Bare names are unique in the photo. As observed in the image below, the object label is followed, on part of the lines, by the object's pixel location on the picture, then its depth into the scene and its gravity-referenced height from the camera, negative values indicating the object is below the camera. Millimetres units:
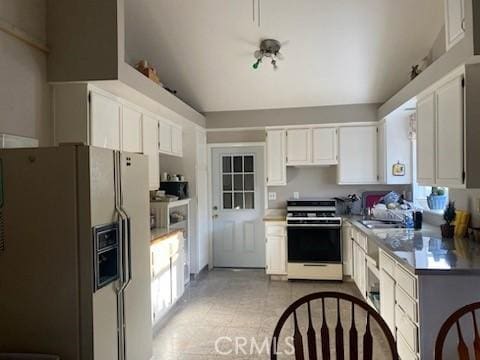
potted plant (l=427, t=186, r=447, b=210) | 3368 -230
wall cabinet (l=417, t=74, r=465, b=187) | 2221 +315
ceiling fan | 3441 +1357
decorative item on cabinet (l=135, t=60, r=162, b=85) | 3080 +1039
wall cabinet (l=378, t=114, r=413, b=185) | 4133 +339
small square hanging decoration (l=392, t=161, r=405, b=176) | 4172 +102
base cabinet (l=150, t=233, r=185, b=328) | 3080 -972
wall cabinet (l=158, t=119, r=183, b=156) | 3775 +512
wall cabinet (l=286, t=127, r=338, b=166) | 4641 +459
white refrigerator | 1711 -366
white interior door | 5211 -439
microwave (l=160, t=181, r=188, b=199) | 4133 -87
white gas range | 4410 -898
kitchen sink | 3462 -516
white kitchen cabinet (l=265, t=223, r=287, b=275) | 4582 -977
